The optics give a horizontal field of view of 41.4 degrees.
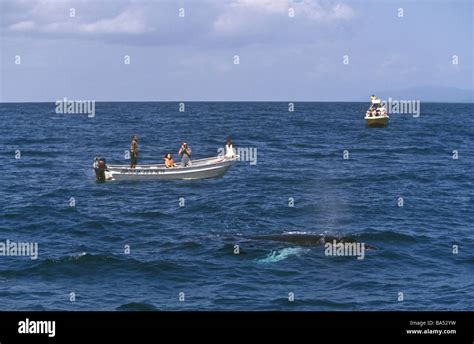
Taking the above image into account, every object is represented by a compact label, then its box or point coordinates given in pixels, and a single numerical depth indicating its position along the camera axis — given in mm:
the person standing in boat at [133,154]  42172
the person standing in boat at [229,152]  43719
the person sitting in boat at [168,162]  42656
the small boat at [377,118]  94562
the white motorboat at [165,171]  42031
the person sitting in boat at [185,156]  41559
